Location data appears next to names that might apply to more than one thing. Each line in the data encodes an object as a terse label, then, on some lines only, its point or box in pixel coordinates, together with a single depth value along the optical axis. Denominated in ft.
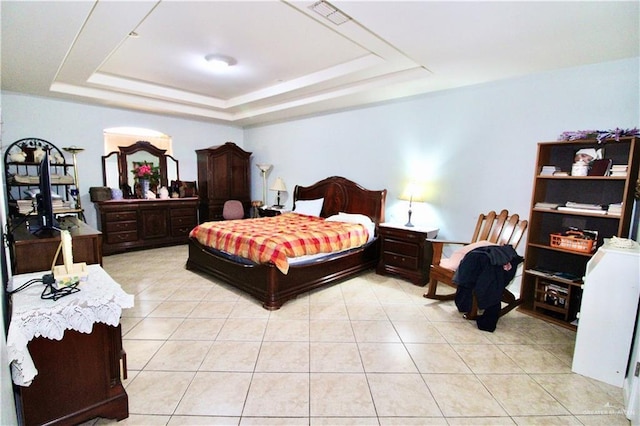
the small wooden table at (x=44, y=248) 7.43
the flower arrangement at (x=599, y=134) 8.57
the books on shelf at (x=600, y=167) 8.93
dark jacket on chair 9.02
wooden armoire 20.45
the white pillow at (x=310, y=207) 17.56
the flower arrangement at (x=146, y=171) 18.75
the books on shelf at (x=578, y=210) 9.00
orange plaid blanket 10.86
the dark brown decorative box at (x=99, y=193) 16.70
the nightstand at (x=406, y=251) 13.03
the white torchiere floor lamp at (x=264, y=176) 21.12
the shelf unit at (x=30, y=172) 13.99
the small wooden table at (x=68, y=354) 4.90
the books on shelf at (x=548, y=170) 9.87
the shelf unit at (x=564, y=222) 9.16
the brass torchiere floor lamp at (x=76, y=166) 15.47
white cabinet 6.93
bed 10.82
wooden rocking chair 10.49
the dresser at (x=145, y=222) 16.81
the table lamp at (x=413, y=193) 13.76
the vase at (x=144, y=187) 18.89
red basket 9.18
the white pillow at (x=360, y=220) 14.75
